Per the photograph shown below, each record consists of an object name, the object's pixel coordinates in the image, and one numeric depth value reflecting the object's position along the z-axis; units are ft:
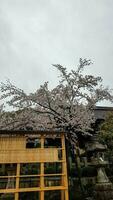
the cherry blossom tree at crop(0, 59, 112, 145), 26.67
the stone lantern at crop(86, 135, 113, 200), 22.65
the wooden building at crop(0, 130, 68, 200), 17.09
